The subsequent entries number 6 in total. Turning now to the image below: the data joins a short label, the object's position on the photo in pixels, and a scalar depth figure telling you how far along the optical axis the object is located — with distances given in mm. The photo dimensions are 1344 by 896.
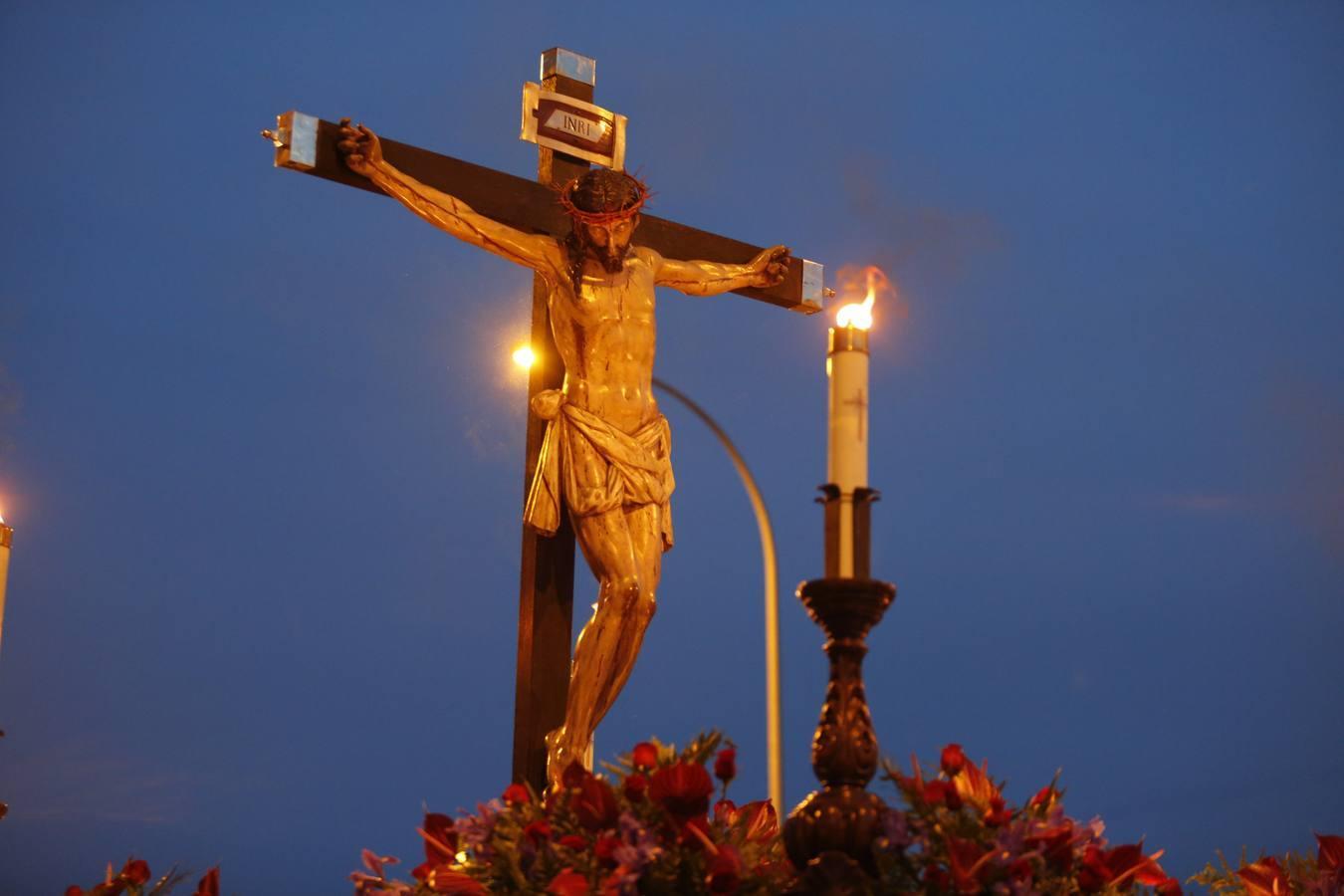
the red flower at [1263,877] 7785
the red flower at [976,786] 6937
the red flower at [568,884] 6477
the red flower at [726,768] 6930
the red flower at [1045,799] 7156
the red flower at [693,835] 6598
